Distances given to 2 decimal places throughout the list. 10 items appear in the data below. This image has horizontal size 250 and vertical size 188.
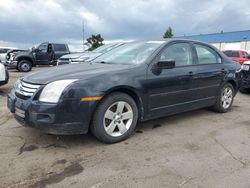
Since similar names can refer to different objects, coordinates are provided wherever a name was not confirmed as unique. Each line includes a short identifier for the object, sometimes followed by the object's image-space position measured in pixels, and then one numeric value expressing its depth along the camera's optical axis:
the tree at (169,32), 57.12
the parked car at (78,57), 9.64
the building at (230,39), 39.38
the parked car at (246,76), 7.34
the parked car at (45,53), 16.38
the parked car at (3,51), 17.74
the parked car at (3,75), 7.08
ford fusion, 3.17
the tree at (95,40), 48.38
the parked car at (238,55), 15.06
